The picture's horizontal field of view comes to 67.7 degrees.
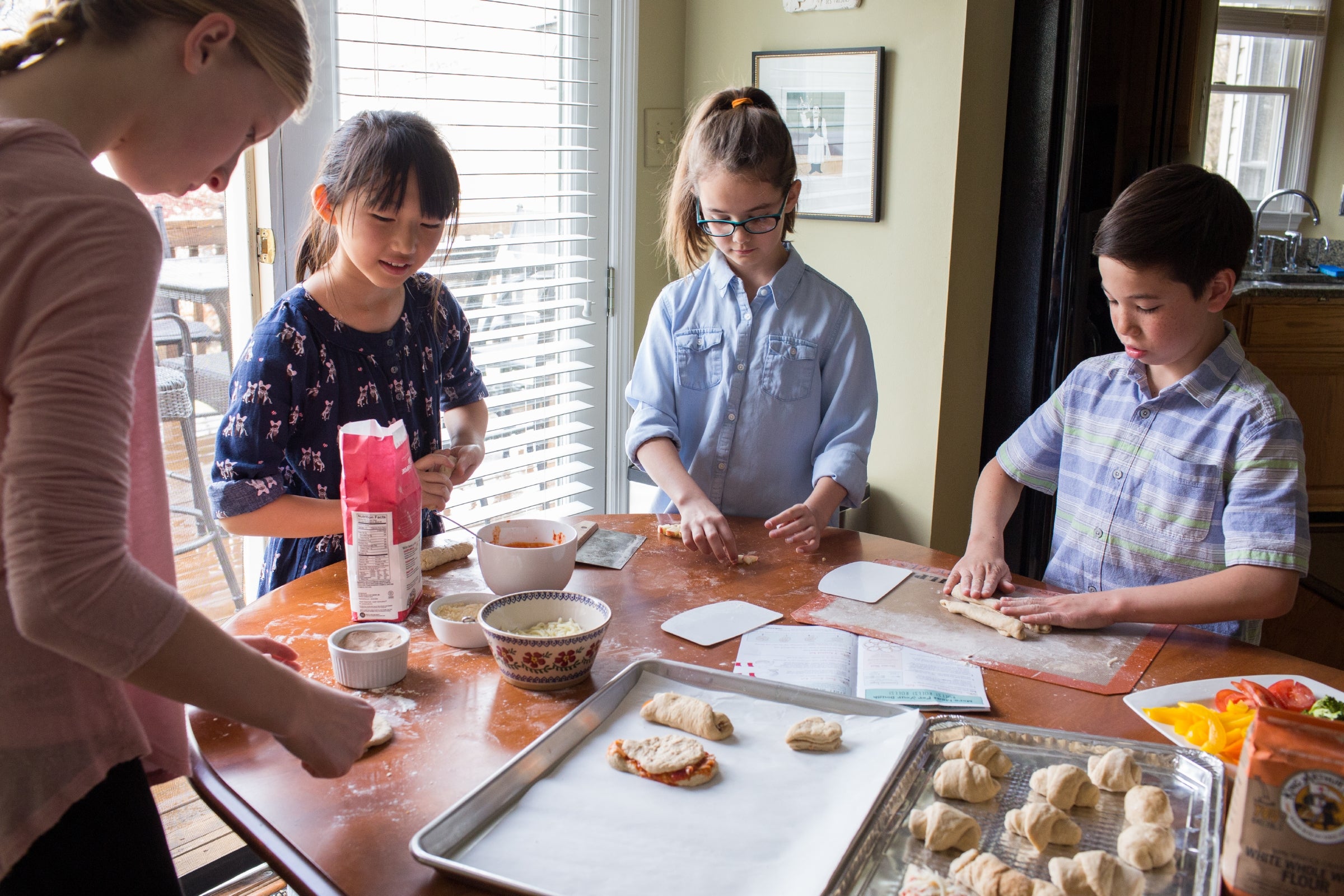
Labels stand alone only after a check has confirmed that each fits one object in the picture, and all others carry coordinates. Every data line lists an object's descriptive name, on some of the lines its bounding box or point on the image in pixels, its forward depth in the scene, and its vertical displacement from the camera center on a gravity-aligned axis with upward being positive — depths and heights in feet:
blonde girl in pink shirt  2.15 -0.49
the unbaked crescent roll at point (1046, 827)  2.85 -1.64
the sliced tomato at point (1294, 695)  3.62 -1.60
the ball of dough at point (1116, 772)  3.12 -1.62
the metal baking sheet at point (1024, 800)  2.75 -1.67
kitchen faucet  14.14 -0.08
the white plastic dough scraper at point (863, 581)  4.78 -1.64
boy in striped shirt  4.44 -1.02
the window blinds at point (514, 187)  7.85 +0.40
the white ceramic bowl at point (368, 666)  3.72 -1.60
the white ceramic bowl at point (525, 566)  4.33 -1.43
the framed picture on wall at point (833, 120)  9.07 +1.08
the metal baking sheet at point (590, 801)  2.77 -1.68
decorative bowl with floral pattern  3.66 -1.52
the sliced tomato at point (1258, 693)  3.59 -1.60
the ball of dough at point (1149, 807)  2.92 -1.62
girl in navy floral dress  4.86 -0.66
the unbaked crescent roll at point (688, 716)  3.44 -1.64
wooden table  2.85 -1.69
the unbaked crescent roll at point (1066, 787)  3.02 -1.62
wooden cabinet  12.07 -1.34
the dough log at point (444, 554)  4.92 -1.59
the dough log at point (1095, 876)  2.66 -1.66
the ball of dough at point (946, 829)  2.84 -1.64
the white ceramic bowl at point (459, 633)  4.07 -1.61
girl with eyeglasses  5.93 -0.73
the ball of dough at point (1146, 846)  2.77 -1.64
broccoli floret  3.42 -1.55
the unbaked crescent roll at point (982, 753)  3.16 -1.59
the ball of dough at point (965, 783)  3.04 -1.62
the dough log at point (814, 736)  3.37 -1.64
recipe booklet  3.76 -1.67
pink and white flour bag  4.06 -1.18
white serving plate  3.72 -1.64
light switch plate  9.96 +0.97
